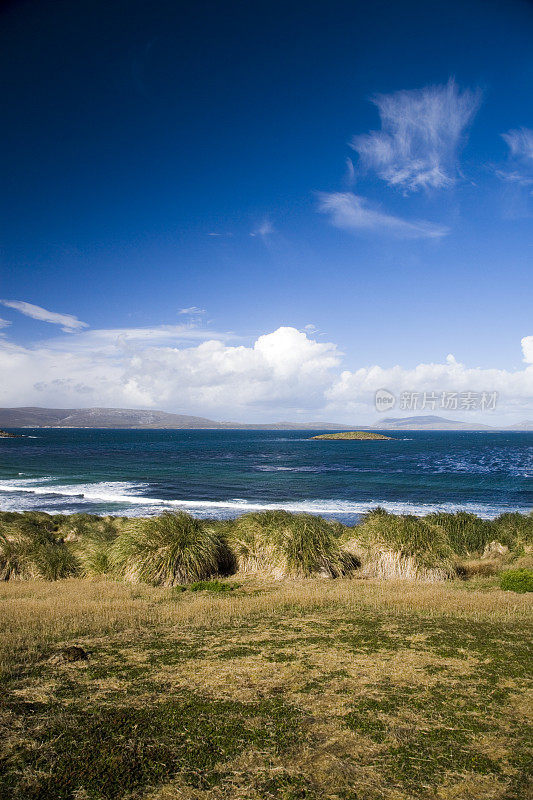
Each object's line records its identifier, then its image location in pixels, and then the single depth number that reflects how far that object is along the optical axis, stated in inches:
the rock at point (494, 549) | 691.4
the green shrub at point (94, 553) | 545.1
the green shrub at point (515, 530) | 701.3
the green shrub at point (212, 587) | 448.5
